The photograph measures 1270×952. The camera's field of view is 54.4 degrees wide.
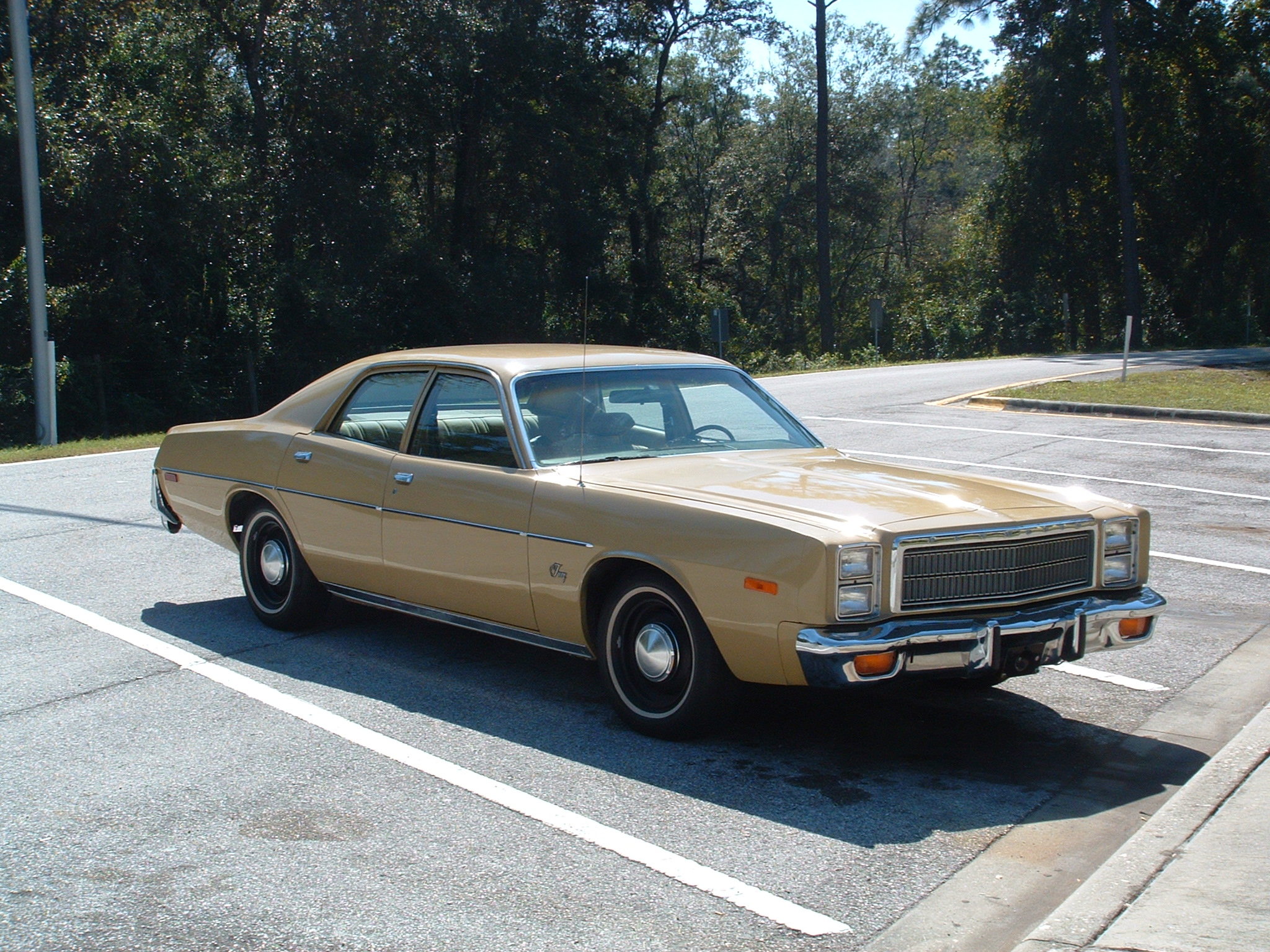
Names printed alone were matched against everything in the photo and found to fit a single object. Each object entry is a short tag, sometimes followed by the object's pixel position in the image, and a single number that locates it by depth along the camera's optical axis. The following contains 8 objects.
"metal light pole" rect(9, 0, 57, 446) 17.62
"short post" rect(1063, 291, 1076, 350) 43.56
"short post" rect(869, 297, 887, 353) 42.31
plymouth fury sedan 4.39
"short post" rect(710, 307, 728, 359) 28.94
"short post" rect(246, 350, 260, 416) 29.62
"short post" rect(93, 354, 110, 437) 25.69
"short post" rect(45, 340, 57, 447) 18.22
